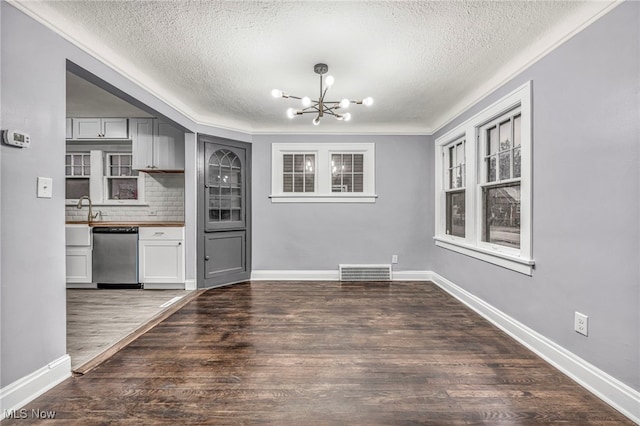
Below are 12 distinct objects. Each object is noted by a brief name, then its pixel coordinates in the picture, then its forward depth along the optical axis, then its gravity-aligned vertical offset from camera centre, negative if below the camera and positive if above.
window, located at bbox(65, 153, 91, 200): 4.53 +0.61
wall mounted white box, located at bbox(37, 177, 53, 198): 1.74 +0.15
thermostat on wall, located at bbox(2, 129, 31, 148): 1.56 +0.42
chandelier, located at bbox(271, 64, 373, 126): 2.37 +1.01
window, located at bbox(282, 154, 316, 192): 4.54 +0.62
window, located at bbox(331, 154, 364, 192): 4.54 +0.65
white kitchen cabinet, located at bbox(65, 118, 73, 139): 4.14 +1.26
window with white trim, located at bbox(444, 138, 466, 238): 3.73 +0.32
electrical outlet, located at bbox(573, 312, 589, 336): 1.82 -0.75
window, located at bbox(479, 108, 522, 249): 2.62 +0.33
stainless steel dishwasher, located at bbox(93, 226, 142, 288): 3.88 -0.60
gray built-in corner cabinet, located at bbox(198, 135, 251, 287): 4.03 +0.01
